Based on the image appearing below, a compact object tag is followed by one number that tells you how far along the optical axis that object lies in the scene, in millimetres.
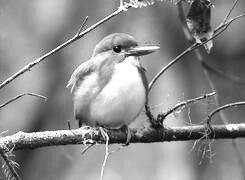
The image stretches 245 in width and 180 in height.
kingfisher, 5570
